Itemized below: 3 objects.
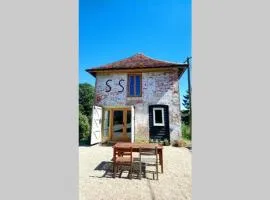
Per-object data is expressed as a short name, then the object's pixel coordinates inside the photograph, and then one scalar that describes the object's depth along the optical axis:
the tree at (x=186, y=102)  39.84
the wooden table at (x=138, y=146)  6.04
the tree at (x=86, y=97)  32.32
